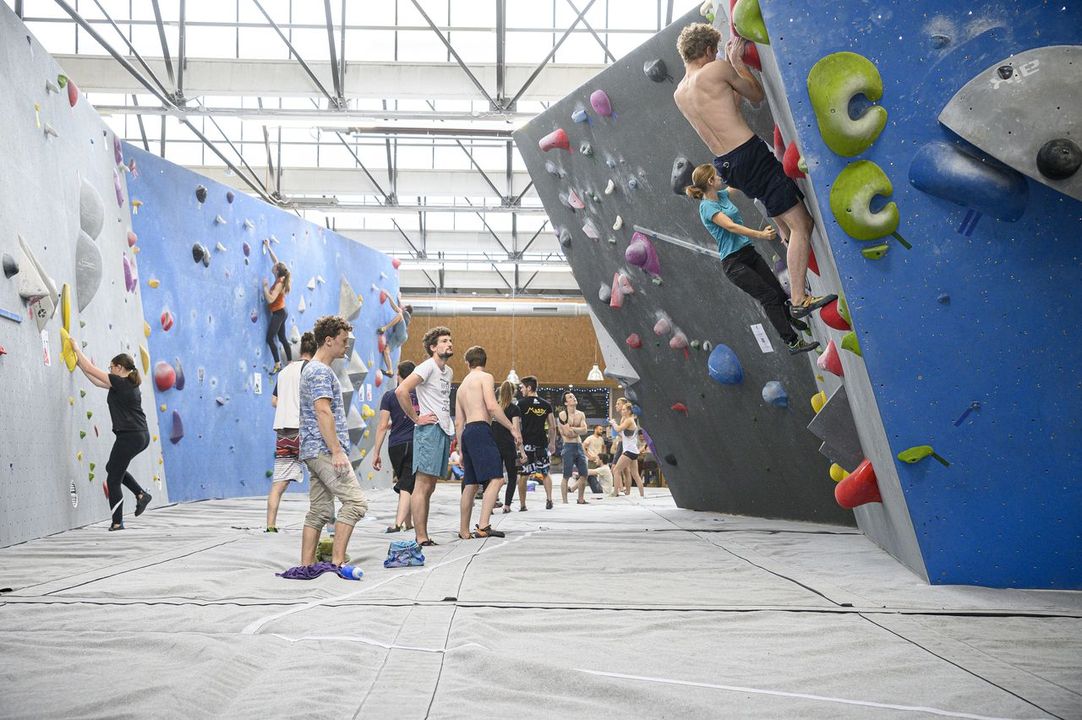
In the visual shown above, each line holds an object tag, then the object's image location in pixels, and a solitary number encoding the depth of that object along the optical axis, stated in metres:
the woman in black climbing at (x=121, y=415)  7.02
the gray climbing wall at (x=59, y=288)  6.29
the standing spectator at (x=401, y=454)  7.40
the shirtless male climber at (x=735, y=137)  4.57
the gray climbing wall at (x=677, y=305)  6.70
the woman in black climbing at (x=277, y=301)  11.75
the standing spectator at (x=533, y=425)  10.76
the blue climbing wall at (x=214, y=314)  9.63
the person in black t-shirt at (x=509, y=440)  8.78
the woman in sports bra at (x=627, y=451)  14.14
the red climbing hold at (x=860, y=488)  5.00
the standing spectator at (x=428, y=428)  6.25
